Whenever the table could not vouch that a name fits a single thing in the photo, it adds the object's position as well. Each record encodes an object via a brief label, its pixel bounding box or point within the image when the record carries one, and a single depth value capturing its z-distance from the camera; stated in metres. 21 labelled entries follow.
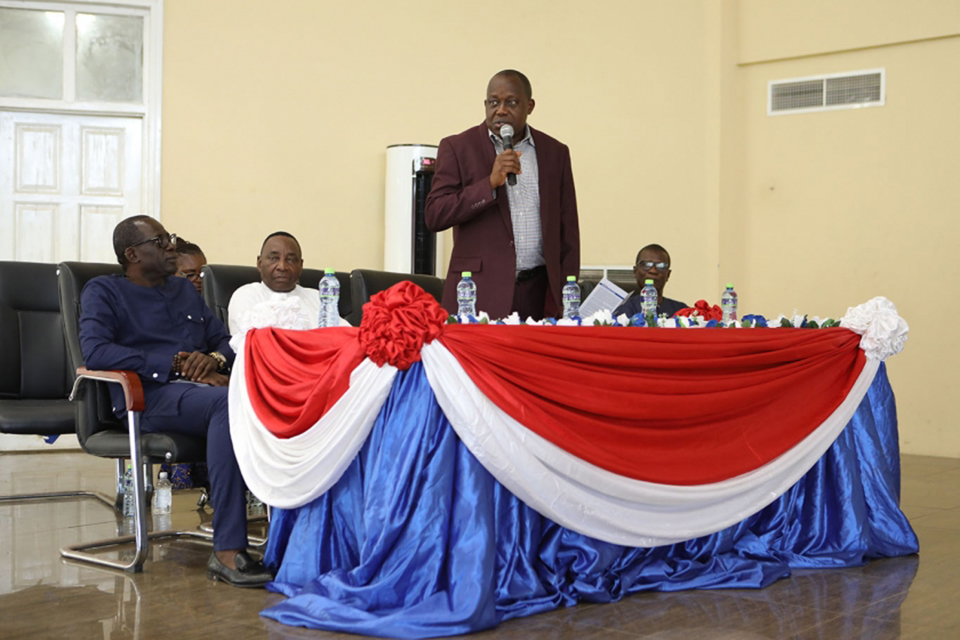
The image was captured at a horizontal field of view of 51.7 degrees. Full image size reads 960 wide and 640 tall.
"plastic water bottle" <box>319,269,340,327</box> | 2.96
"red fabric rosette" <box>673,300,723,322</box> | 3.31
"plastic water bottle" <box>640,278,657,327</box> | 3.59
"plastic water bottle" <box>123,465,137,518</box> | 3.85
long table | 2.31
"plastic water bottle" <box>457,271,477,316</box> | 2.89
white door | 5.95
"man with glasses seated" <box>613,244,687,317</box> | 4.48
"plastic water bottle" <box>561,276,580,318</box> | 2.96
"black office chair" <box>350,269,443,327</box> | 3.59
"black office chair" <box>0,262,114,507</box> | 3.83
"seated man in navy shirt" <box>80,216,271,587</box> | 2.77
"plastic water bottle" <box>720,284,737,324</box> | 3.59
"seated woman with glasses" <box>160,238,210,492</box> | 3.18
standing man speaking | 3.01
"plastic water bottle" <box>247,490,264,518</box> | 3.93
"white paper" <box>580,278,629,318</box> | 3.06
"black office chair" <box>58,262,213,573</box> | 2.84
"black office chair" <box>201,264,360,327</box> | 3.89
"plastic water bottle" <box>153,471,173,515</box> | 3.95
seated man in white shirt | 3.75
